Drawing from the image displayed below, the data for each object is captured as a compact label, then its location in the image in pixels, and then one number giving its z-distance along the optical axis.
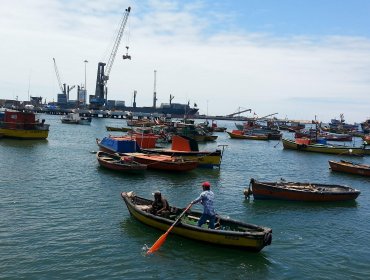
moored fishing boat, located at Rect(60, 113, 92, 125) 133.62
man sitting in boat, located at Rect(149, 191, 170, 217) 20.98
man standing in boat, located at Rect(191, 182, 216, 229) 18.42
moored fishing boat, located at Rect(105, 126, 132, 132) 111.00
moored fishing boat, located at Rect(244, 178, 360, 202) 28.94
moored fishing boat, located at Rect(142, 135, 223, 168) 43.06
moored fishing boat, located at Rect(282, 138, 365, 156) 66.81
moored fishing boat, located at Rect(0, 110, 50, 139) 62.38
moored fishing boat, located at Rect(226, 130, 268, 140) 98.81
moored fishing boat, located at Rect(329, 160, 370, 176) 43.06
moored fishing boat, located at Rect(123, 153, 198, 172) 38.03
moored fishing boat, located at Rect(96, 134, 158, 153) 44.09
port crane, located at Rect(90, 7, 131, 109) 184.88
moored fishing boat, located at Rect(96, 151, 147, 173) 35.97
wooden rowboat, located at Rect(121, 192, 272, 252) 17.80
